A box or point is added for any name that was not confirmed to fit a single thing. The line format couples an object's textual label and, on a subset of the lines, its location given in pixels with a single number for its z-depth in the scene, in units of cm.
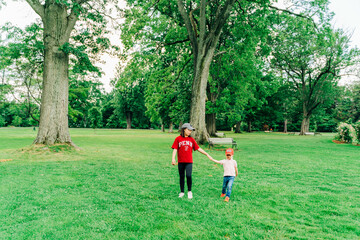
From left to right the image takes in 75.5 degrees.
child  537
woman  550
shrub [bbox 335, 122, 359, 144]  2175
